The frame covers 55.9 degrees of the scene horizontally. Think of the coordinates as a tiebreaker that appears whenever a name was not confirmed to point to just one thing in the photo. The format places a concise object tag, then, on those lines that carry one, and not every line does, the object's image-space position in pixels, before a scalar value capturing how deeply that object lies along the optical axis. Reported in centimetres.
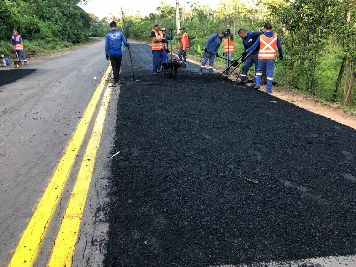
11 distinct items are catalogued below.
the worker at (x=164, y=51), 1186
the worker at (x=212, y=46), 1323
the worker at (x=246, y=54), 1041
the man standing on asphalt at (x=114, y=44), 1053
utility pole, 3224
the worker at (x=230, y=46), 1496
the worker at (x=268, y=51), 924
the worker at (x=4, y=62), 1859
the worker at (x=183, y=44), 1585
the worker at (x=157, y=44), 1244
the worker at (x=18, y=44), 1880
